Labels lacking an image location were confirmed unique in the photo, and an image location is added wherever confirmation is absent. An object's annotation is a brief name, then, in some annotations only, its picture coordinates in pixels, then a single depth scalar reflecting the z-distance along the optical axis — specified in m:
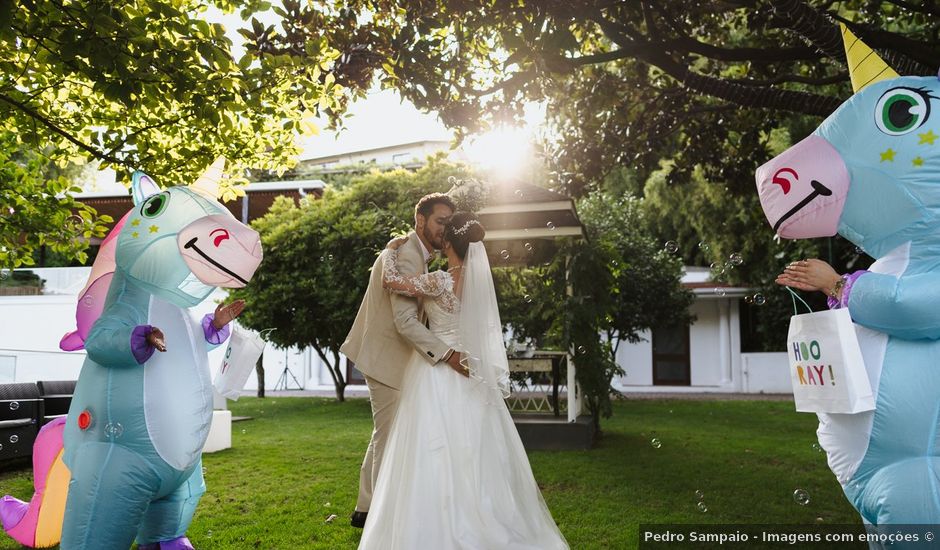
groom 4.60
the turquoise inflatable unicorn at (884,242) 2.63
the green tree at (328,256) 13.98
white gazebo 8.27
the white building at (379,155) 42.72
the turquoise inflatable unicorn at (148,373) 3.21
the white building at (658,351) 19.64
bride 3.63
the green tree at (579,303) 8.66
